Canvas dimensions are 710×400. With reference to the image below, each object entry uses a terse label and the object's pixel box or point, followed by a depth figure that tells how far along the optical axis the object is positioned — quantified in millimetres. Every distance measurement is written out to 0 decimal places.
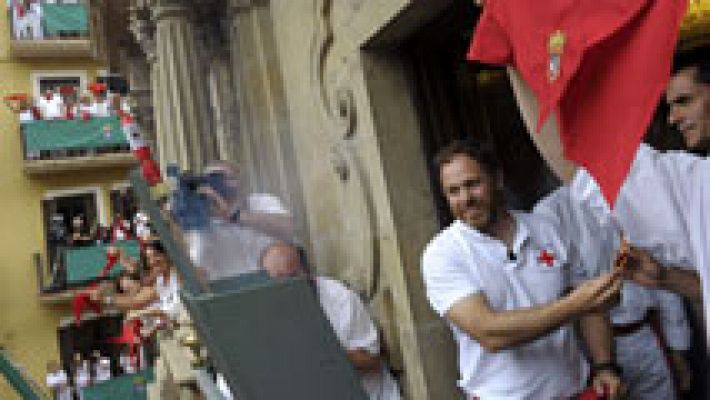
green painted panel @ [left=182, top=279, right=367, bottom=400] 2875
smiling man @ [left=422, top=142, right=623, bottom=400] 2314
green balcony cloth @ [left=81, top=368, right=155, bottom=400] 16444
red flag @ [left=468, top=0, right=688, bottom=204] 1356
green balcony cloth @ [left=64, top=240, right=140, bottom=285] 18625
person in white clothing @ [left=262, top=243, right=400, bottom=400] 3352
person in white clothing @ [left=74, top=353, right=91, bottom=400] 16591
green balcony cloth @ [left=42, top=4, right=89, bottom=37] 20219
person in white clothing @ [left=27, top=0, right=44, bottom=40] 20188
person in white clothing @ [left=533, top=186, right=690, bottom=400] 2619
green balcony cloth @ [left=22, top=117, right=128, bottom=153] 18875
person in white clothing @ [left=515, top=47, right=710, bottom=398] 1982
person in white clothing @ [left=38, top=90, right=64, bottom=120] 19188
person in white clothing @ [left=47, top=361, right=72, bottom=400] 16156
